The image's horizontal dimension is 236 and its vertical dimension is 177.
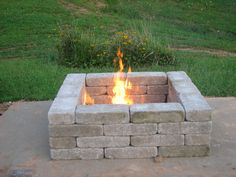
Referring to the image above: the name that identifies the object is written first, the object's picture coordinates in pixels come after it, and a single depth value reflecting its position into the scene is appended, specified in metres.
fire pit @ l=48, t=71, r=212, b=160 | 4.33
